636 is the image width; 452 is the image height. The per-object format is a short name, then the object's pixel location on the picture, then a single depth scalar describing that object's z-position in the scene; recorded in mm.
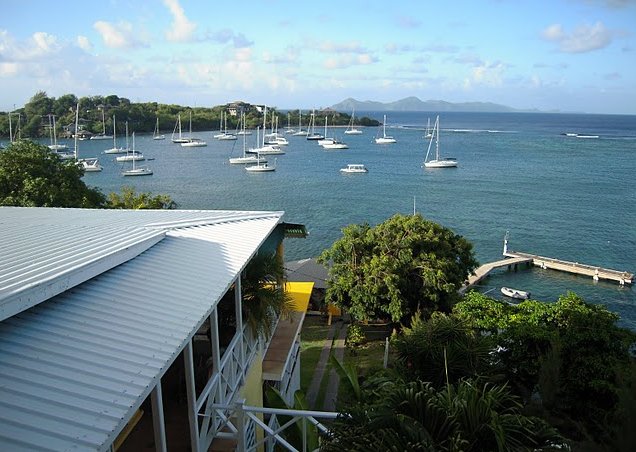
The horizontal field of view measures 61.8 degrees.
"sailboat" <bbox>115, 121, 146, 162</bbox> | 79244
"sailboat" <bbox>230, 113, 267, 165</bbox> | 79206
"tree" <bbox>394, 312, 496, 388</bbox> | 8812
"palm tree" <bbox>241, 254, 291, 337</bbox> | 9484
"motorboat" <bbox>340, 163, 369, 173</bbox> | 71806
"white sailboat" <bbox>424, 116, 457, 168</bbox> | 75562
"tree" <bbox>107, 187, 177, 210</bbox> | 22906
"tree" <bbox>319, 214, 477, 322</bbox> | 19828
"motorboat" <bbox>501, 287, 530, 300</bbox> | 28984
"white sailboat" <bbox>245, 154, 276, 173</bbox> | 72312
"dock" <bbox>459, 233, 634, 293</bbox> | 31531
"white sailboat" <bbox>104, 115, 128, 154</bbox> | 91562
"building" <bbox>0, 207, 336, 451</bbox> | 4238
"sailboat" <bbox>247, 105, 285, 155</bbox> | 90675
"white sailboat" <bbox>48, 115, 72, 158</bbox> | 89044
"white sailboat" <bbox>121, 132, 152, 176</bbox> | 68569
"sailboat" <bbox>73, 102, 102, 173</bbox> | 71750
